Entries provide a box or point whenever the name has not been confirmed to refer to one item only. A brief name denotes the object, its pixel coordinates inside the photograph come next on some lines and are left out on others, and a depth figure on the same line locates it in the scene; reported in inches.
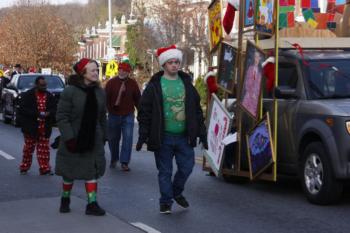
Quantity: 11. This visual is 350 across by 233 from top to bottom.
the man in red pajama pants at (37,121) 516.4
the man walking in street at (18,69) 1156.6
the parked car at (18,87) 1047.6
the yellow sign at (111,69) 1381.6
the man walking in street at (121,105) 543.2
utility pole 1865.8
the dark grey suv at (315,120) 360.8
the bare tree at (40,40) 2495.1
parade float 375.4
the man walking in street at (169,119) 356.2
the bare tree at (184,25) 1467.8
